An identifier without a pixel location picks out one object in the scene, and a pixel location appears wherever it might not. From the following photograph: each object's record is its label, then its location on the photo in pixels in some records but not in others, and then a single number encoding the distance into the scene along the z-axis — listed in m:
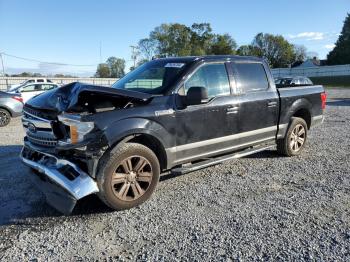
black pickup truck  4.51
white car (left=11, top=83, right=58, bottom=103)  16.80
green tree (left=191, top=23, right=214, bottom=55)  93.38
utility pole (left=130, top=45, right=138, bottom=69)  75.44
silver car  13.15
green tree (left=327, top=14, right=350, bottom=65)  82.00
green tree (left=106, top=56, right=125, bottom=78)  102.50
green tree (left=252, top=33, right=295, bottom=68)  107.38
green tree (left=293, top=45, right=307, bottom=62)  114.62
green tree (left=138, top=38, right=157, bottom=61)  96.16
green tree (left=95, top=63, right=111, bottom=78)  98.94
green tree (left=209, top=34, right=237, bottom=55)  90.50
